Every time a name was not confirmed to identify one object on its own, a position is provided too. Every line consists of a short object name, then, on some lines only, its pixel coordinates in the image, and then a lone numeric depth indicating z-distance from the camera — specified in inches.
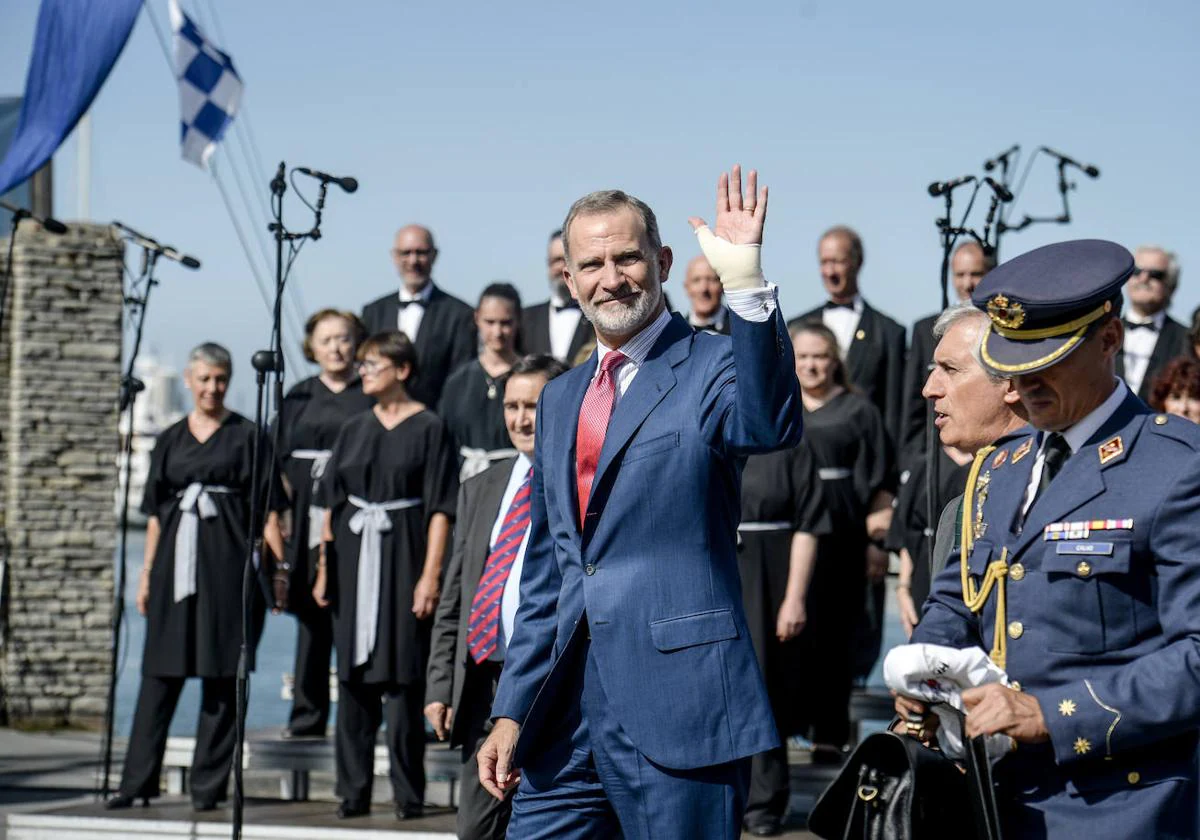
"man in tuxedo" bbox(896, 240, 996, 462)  586.9
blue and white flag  784.9
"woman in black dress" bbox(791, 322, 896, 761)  543.5
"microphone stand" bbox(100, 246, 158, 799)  603.5
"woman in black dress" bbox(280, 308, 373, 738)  597.3
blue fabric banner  755.4
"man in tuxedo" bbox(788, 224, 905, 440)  637.3
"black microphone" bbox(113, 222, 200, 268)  591.6
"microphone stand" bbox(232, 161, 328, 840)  486.3
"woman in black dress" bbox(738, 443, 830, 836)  521.3
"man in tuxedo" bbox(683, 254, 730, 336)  614.5
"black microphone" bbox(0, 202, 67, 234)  636.3
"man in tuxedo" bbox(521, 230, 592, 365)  647.8
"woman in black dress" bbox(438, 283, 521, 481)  583.2
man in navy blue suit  253.8
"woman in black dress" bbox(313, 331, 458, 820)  542.0
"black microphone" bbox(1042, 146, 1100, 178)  565.0
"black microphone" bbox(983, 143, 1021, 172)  499.8
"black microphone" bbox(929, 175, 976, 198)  482.3
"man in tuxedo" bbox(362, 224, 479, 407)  683.4
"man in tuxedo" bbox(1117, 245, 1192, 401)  597.9
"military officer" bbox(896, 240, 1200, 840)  202.1
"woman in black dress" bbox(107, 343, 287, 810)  572.1
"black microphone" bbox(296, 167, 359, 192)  493.7
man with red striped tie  397.7
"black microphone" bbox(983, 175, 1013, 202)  484.7
